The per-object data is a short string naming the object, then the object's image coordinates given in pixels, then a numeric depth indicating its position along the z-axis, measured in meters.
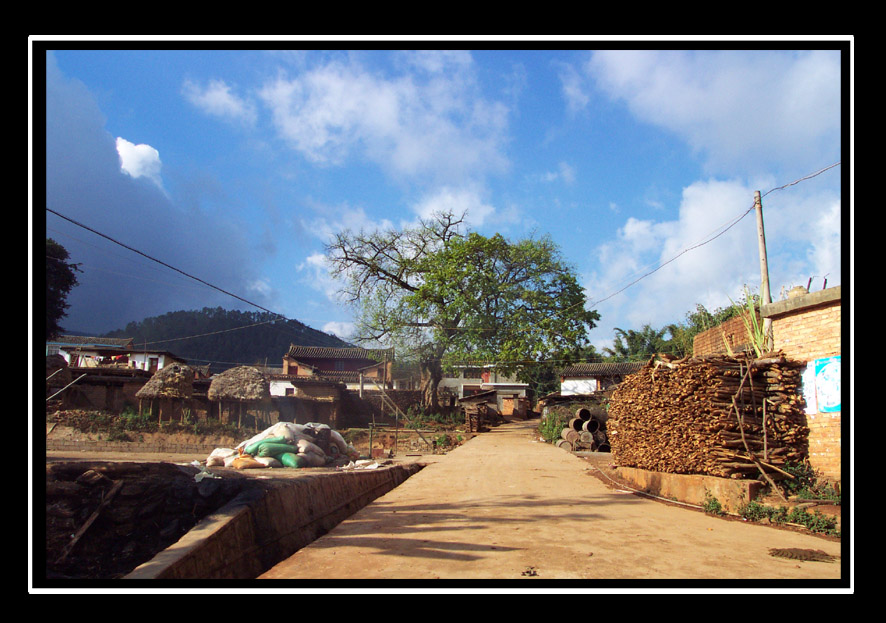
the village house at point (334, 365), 45.22
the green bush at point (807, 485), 6.36
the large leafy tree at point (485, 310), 28.91
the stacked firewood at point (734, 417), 7.00
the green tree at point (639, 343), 41.69
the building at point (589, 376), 42.66
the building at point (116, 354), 33.40
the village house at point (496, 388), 42.10
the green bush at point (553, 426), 22.84
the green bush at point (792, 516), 5.73
